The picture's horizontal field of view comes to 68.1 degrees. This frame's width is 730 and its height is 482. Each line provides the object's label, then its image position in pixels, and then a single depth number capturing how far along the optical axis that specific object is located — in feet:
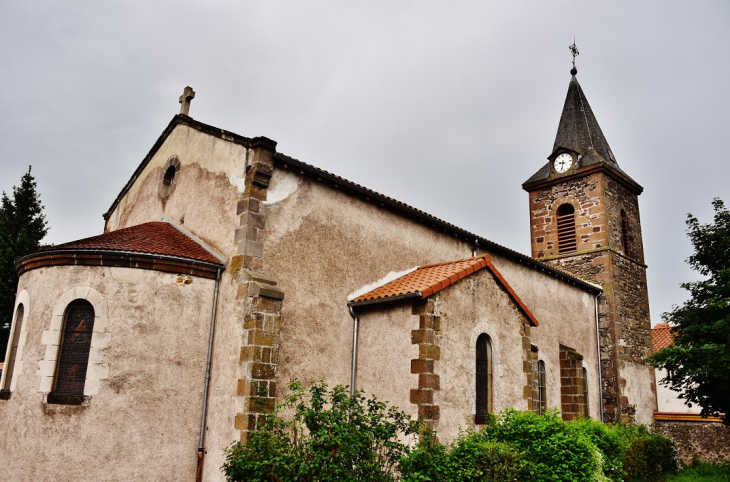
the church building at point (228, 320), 28.78
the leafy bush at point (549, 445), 29.53
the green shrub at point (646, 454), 46.87
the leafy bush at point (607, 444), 38.27
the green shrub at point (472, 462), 25.59
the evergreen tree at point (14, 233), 72.08
